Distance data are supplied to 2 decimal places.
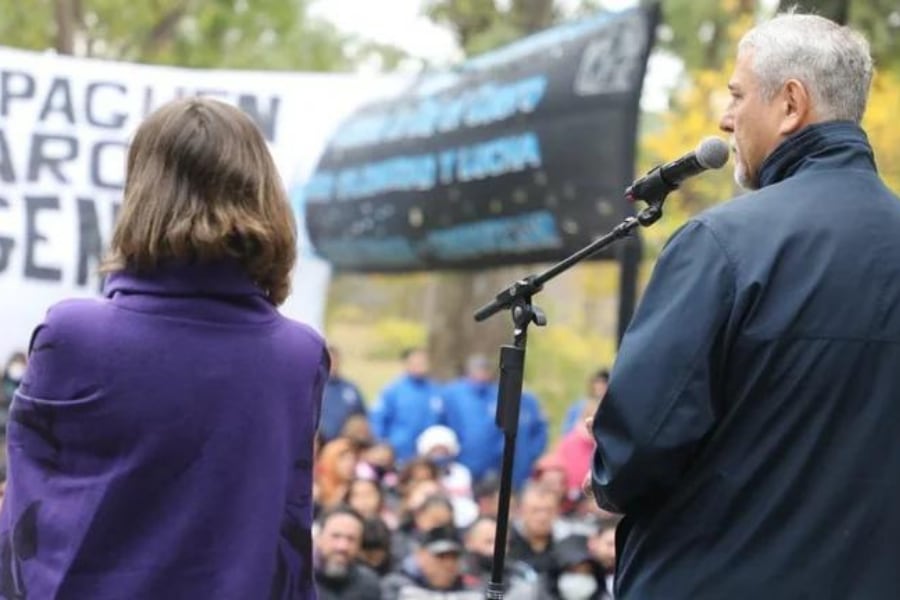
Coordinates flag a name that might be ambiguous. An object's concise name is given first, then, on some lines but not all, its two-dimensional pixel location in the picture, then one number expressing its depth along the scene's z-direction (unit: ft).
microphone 18.70
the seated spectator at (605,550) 44.49
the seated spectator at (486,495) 56.39
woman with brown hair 16.82
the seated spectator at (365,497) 47.92
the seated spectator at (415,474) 55.73
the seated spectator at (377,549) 45.20
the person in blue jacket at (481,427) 67.42
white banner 48.42
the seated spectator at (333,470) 53.13
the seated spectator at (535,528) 46.94
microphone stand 19.15
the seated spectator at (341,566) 43.05
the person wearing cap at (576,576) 43.75
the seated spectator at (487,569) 43.38
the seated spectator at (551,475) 53.21
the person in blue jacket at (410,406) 69.03
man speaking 16.77
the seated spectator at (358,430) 61.02
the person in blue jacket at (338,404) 65.52
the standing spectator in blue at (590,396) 69.40
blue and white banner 44.58
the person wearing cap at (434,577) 43.71
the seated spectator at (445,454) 60.40
